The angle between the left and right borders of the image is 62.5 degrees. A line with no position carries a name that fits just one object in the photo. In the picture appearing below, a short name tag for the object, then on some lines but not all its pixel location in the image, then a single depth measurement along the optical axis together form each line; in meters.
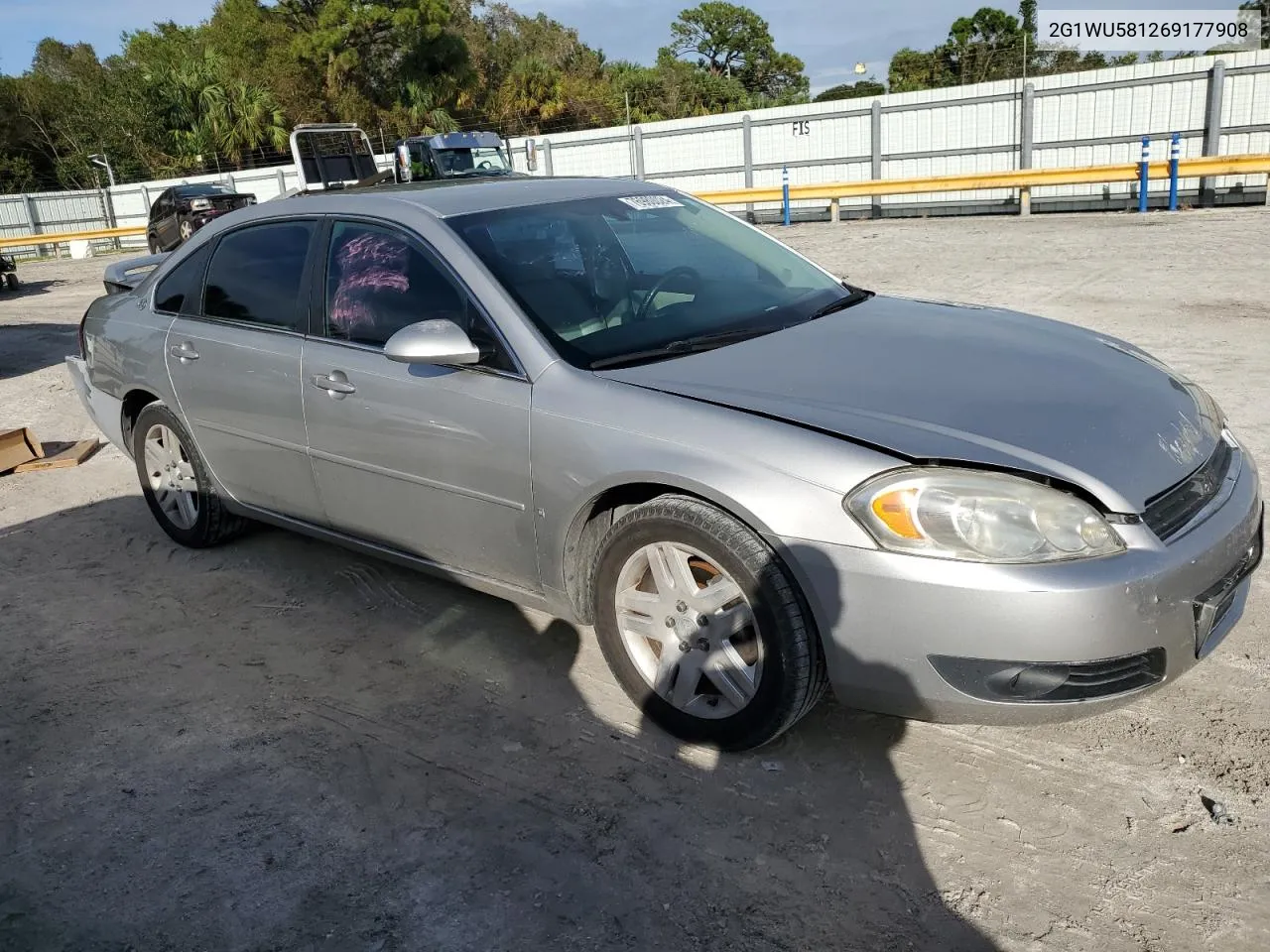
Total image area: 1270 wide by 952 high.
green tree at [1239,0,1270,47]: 37.34
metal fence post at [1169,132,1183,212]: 16.50
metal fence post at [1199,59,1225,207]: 17.66
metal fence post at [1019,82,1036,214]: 19.98
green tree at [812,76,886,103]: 57.41
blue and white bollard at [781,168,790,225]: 20.36
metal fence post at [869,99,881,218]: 21.70
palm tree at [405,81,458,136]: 44.03
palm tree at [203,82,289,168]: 41.12
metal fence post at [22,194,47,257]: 33.53
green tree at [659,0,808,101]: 68.12
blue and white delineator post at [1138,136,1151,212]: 16.56
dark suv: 21.00
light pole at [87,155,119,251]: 34.69
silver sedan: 2.54
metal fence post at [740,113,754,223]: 23.56
